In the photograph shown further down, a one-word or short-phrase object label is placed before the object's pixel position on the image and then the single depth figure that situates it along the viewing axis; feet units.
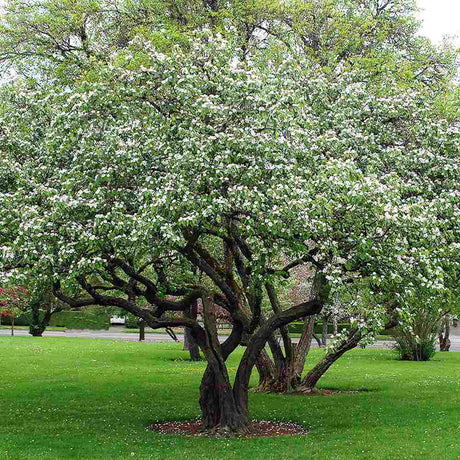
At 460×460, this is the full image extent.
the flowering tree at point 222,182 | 42.80
